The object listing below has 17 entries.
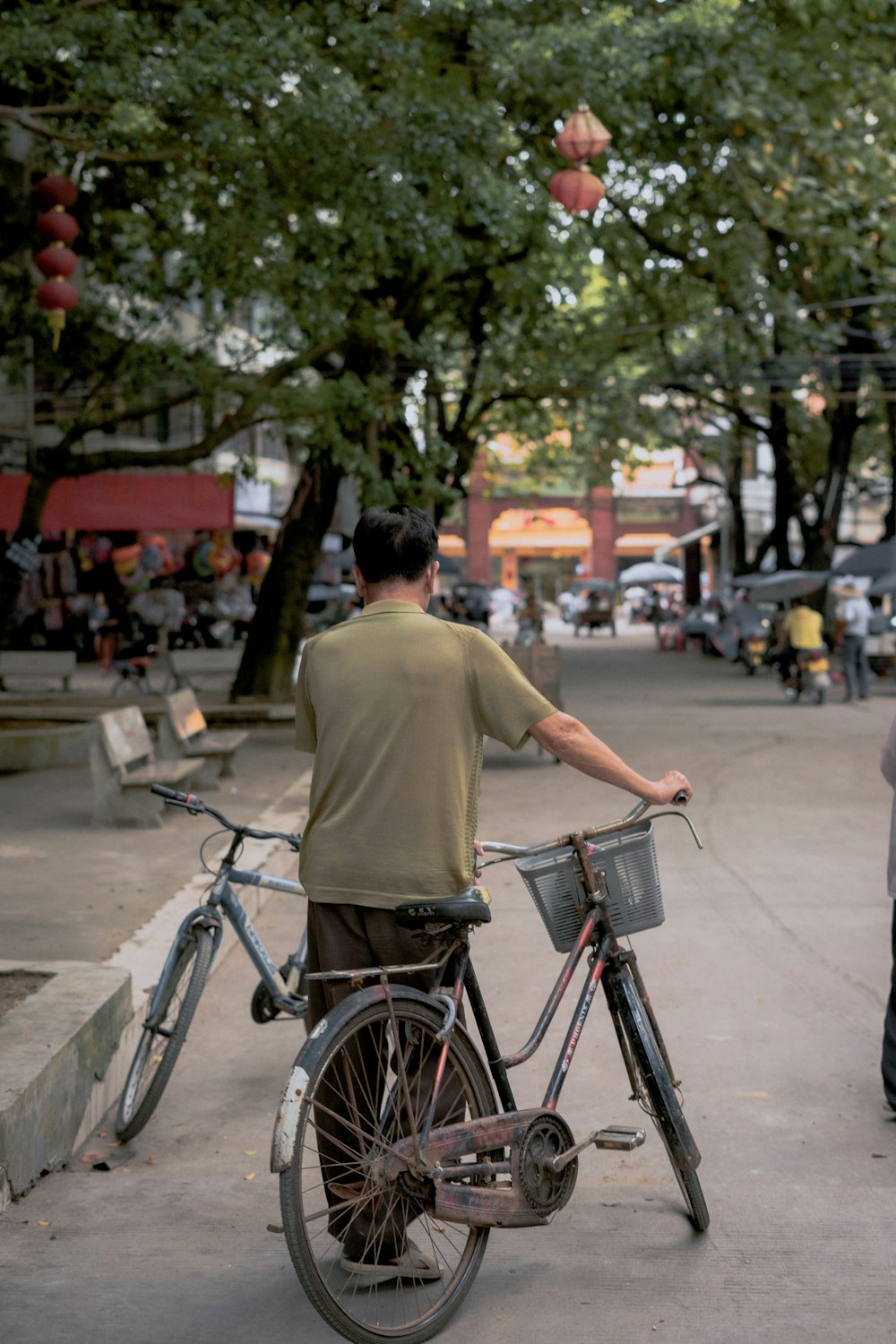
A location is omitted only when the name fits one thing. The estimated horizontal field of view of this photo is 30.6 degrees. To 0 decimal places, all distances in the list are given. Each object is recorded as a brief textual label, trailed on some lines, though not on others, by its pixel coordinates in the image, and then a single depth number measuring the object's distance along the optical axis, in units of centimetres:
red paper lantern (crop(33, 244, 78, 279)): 1219
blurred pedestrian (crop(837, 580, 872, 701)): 2330
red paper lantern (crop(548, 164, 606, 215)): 1248
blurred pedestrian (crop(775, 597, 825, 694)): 2312
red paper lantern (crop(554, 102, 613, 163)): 1196
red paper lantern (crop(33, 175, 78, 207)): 1220
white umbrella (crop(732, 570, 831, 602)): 2866
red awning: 2605
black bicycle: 350
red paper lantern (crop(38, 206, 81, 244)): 1217
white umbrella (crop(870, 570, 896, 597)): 2692
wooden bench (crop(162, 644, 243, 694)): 2883
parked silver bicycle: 508
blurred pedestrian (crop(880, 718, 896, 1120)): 515
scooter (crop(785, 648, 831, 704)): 2300
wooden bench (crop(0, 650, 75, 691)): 2294
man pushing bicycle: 370
